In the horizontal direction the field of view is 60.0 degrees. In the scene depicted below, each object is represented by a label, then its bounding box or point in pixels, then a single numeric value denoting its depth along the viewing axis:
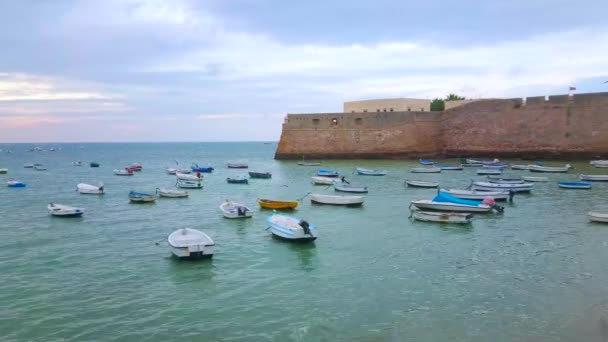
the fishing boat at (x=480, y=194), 23.53
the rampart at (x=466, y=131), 42.25
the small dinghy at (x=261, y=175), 38.59
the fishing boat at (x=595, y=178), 30.47
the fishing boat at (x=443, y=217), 18.53
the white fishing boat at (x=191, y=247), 13.41
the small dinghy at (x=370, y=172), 36.75
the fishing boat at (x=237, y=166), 53.44
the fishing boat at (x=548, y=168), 36.25
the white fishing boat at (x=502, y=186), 26.70
